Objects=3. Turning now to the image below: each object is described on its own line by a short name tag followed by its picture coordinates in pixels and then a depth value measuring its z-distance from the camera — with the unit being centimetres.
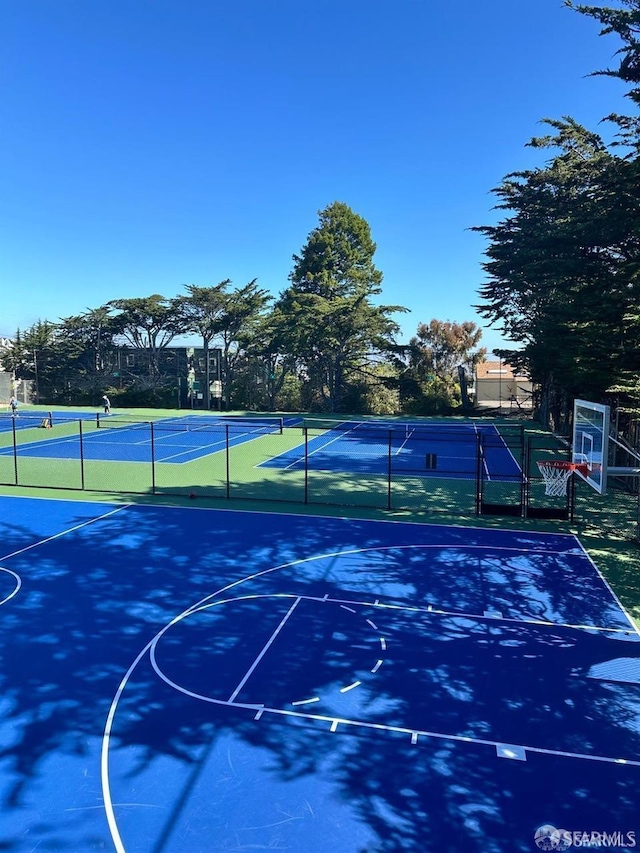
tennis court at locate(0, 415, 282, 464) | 2425
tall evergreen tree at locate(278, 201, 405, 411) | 4528
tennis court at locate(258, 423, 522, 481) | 2158
